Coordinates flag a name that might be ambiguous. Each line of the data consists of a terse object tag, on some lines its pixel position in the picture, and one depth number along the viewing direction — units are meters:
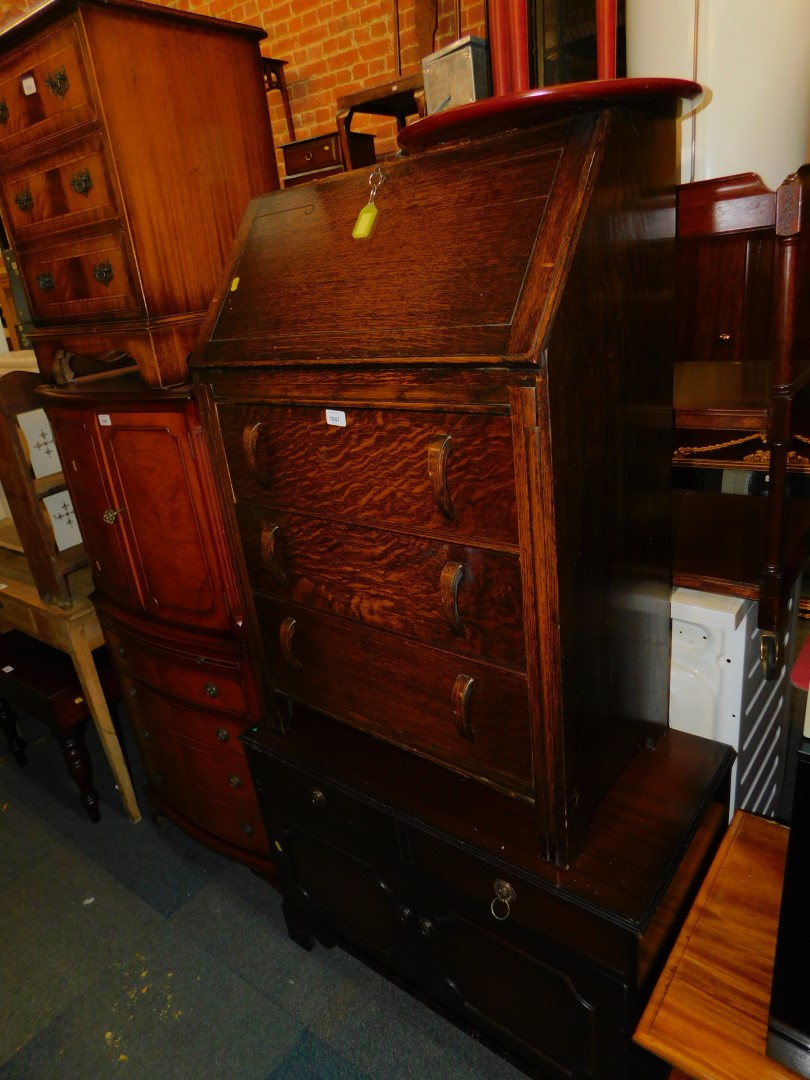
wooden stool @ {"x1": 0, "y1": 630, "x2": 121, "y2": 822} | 2.38
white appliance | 1.35
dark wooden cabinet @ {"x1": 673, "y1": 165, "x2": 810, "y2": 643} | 1.05
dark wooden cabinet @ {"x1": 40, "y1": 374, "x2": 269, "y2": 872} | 1.69
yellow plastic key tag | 1.14
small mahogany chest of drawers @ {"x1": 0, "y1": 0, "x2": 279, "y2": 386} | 1.48
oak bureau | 0.94
